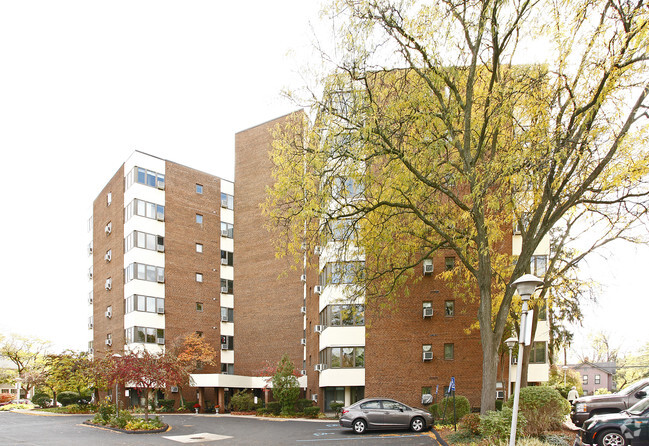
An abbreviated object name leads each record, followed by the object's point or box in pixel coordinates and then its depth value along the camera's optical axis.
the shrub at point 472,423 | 16.79
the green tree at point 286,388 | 32.91
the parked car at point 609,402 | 17.16
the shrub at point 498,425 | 14.26
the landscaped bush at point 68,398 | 46.53
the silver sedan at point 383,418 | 22.20
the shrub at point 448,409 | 25.47
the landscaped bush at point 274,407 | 33.62
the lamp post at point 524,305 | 11.03
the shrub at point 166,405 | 40.19
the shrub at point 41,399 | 48.97
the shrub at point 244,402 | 37.56
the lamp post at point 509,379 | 27.64
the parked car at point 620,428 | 12.89
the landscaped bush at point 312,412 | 30.95
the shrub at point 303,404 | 33.44
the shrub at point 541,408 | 15.91
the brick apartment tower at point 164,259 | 42.16
